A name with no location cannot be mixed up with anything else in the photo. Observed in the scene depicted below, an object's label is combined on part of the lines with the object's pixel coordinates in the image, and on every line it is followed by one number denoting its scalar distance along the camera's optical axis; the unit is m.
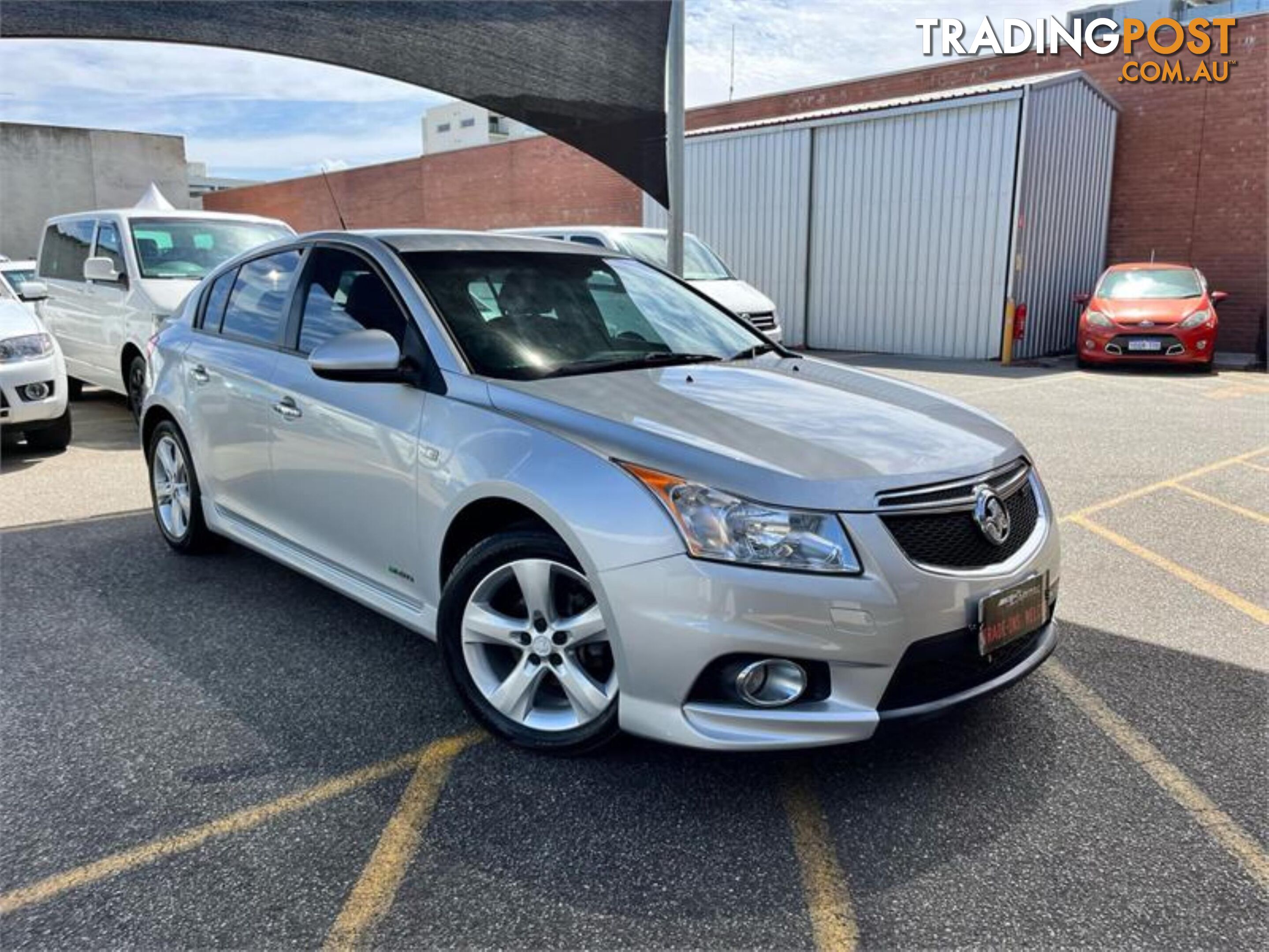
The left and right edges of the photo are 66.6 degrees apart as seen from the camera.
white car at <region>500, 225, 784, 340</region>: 10.84
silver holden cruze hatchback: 2.51
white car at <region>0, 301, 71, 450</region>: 6.92
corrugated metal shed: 14.20
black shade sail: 5.57
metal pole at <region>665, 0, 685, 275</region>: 7.31
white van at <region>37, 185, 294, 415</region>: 8.09
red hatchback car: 12.80
